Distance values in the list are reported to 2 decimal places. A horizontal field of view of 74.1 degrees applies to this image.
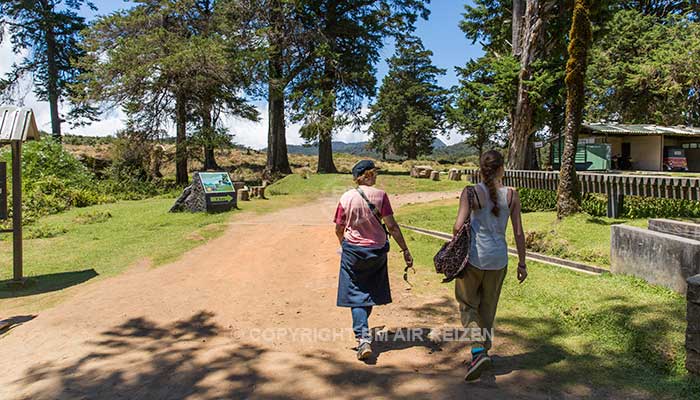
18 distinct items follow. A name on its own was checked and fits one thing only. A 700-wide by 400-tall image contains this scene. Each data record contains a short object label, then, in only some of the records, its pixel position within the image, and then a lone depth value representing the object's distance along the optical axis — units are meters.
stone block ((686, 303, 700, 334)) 3.47
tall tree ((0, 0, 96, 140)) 27.42
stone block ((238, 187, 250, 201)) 17.86
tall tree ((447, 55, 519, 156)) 16.94
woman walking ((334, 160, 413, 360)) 4.14
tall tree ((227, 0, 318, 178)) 23.75
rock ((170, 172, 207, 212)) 14.66
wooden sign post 7.33
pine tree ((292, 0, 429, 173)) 24.53
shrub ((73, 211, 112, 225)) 13.80
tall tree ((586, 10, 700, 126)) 25.28
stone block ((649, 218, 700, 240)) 6.22
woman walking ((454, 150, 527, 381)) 3.57
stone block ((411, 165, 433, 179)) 24.27
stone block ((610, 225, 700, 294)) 4.80
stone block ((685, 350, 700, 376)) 3.47
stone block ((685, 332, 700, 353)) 3.46
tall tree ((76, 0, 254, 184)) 21.25
